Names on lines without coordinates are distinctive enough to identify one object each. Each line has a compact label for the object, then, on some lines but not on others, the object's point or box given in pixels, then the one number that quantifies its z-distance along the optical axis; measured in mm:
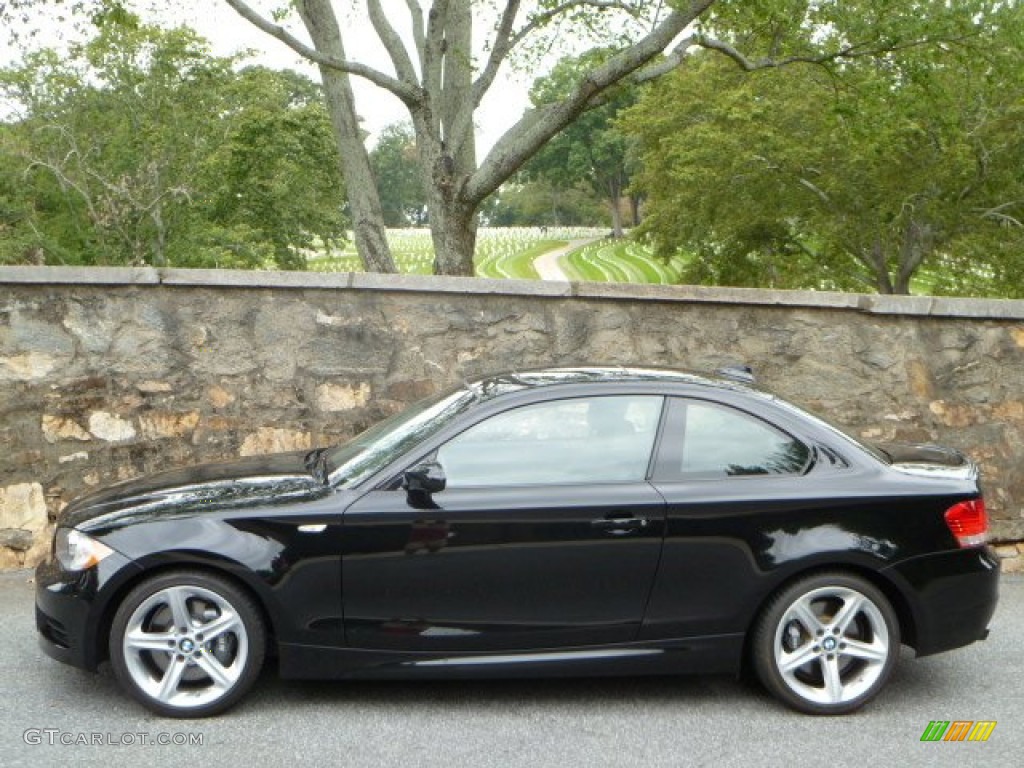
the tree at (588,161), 80750
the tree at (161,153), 40438
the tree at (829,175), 29078
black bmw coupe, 4996
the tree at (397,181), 105250
